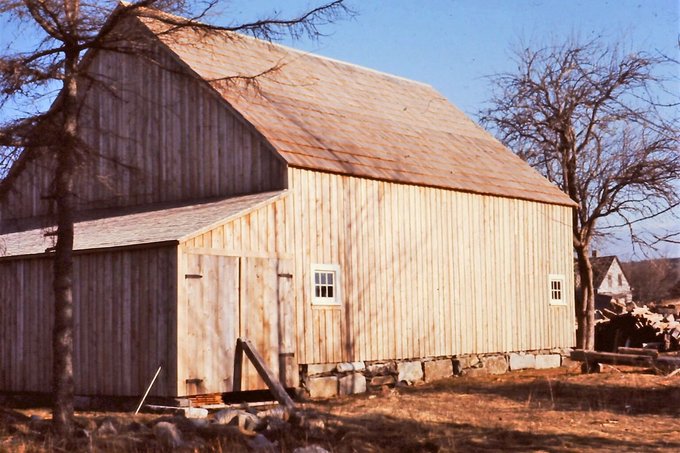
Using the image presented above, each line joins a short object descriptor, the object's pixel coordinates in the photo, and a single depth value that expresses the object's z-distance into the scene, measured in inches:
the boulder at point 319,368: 729.6
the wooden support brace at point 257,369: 635.5
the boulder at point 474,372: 876.6
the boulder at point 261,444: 452.9
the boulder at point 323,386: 725.3
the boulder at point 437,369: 837.8
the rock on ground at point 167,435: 459.2
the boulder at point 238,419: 513.0
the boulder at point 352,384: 751.7
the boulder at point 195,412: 596.4
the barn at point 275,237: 654.5
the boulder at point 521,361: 931.3
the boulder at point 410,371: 809.5
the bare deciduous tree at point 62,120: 498.3
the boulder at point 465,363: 871.1
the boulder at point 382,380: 781.9
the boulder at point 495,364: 900.7
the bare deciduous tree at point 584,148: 1112.8
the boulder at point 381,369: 780.1
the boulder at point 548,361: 964.0
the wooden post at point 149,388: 630.5
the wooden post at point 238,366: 661.3
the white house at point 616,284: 3363.2
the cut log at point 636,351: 851.3
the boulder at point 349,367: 751.8
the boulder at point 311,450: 426.8
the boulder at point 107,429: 485.1
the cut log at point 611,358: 802.2
